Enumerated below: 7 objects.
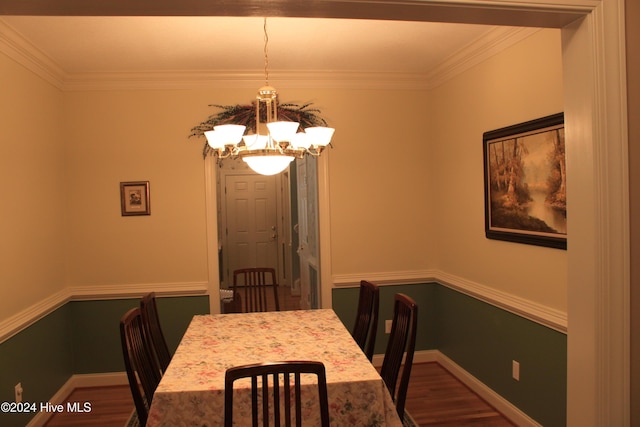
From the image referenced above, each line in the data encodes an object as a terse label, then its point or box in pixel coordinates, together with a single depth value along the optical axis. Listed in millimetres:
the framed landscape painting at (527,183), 2662
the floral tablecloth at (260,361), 1937
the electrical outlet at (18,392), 2916
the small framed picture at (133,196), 3986
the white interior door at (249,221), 7672
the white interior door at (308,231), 4465
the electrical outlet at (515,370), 3100
